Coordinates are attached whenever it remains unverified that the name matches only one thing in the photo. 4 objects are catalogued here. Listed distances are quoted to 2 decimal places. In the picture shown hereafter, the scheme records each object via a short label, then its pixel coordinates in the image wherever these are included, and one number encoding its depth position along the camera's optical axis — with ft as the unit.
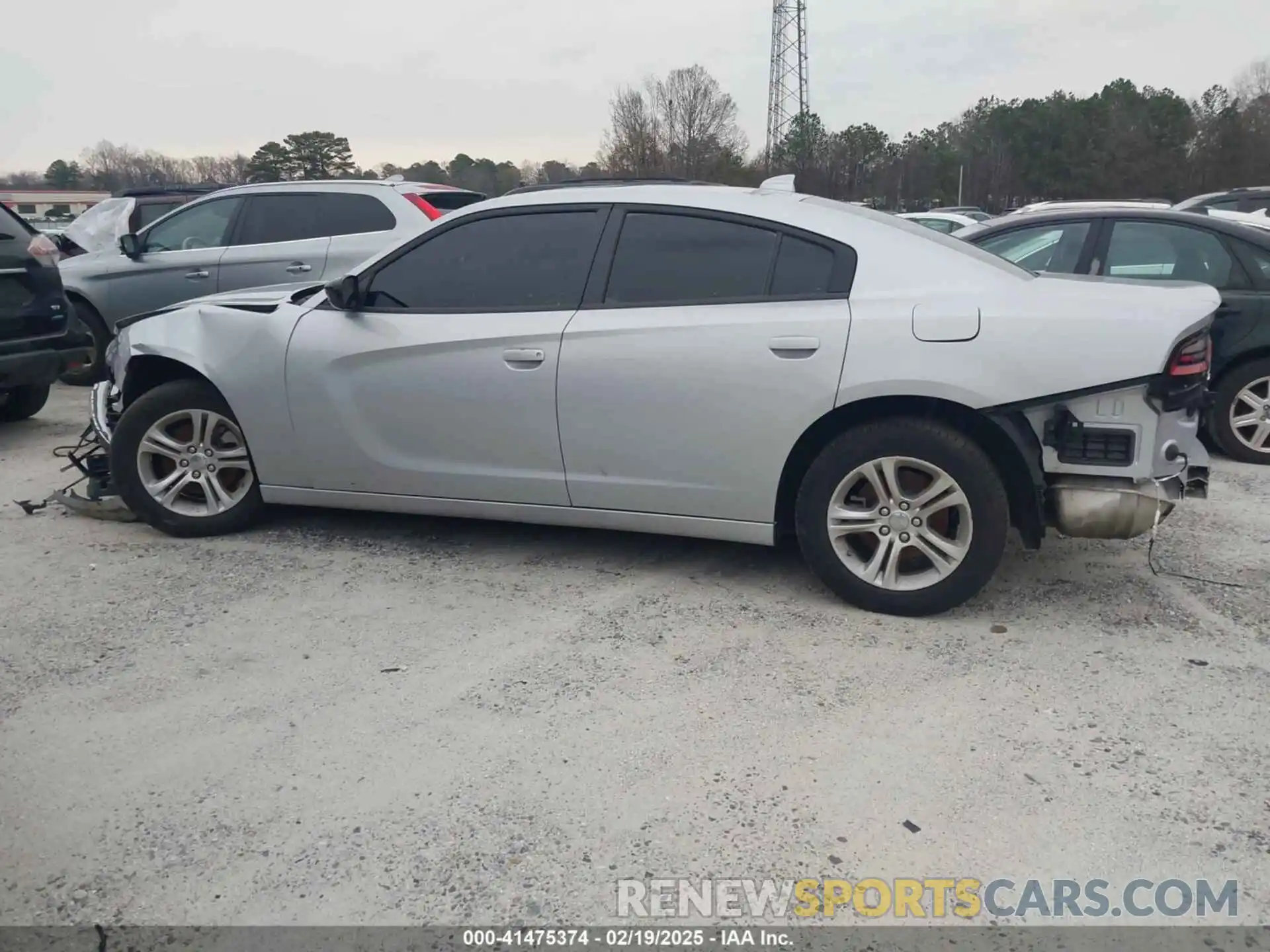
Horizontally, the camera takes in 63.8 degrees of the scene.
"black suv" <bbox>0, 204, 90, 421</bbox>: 22.31
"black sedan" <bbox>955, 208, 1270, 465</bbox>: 20.07
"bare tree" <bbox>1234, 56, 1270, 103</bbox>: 159.26
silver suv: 26.16
